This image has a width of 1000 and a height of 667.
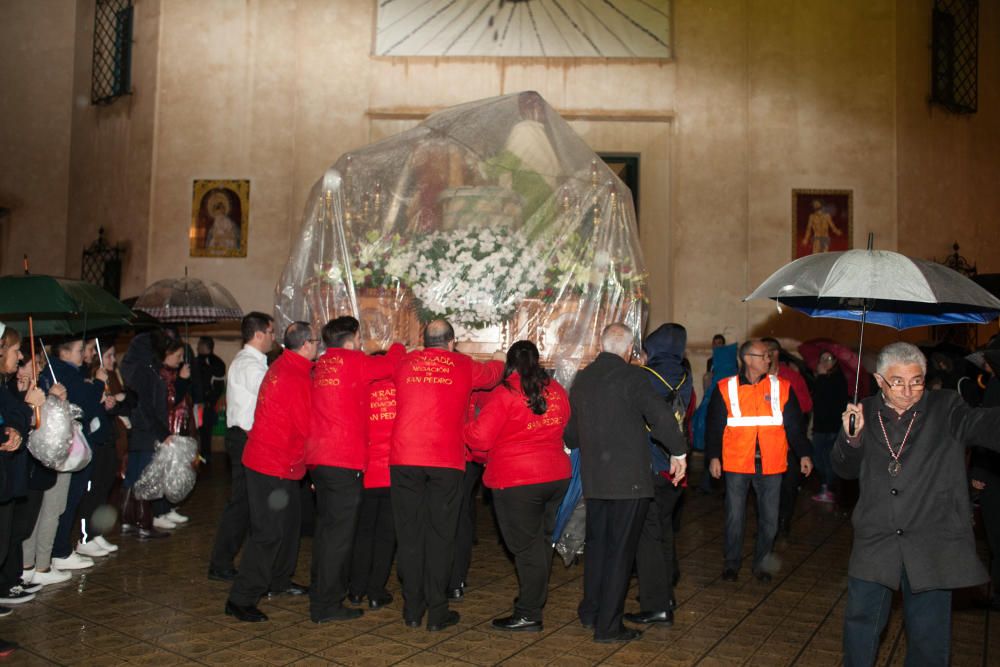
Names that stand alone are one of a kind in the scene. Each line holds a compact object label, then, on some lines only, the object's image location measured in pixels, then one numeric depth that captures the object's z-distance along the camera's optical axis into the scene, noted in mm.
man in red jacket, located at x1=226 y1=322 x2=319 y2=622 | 5676
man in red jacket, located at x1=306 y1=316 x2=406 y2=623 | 5594
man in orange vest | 6934
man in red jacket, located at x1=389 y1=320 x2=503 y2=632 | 5449
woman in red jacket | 5500
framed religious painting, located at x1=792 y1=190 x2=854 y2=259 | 14695
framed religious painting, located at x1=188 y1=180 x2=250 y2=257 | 15141
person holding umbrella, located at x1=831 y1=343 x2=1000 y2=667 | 3861
